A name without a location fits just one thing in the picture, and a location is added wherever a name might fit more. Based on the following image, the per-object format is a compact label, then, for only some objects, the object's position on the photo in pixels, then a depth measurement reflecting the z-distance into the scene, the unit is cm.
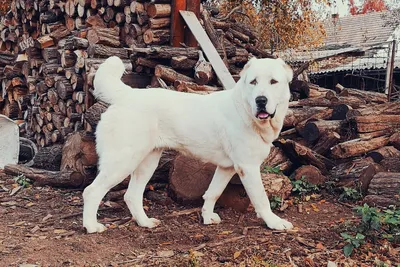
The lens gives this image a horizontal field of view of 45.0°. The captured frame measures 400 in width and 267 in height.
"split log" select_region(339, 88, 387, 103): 794
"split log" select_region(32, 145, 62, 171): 657
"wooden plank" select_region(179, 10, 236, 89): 645
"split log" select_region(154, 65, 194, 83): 620
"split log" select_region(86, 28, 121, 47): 723
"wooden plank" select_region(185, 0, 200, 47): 709
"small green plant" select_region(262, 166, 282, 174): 523
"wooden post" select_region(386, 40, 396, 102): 1005
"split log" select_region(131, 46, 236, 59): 628
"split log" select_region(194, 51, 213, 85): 633
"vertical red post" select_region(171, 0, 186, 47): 700
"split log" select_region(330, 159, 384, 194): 520
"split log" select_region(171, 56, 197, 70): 634
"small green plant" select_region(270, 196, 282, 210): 490
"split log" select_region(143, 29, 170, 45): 691
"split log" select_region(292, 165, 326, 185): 549
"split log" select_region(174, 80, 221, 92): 598
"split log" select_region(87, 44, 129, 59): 678
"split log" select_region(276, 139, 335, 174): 554
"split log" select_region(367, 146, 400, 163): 567
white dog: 421
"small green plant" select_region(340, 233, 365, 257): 360
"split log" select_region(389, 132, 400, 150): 599
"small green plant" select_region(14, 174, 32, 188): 612
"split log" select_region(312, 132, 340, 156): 582
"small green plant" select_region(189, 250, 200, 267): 339
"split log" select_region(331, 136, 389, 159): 570
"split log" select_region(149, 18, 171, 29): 693
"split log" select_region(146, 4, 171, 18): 689
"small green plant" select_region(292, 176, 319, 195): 534
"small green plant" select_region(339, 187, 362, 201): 514
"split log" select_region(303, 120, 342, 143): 589
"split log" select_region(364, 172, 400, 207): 466
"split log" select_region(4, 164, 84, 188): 584
